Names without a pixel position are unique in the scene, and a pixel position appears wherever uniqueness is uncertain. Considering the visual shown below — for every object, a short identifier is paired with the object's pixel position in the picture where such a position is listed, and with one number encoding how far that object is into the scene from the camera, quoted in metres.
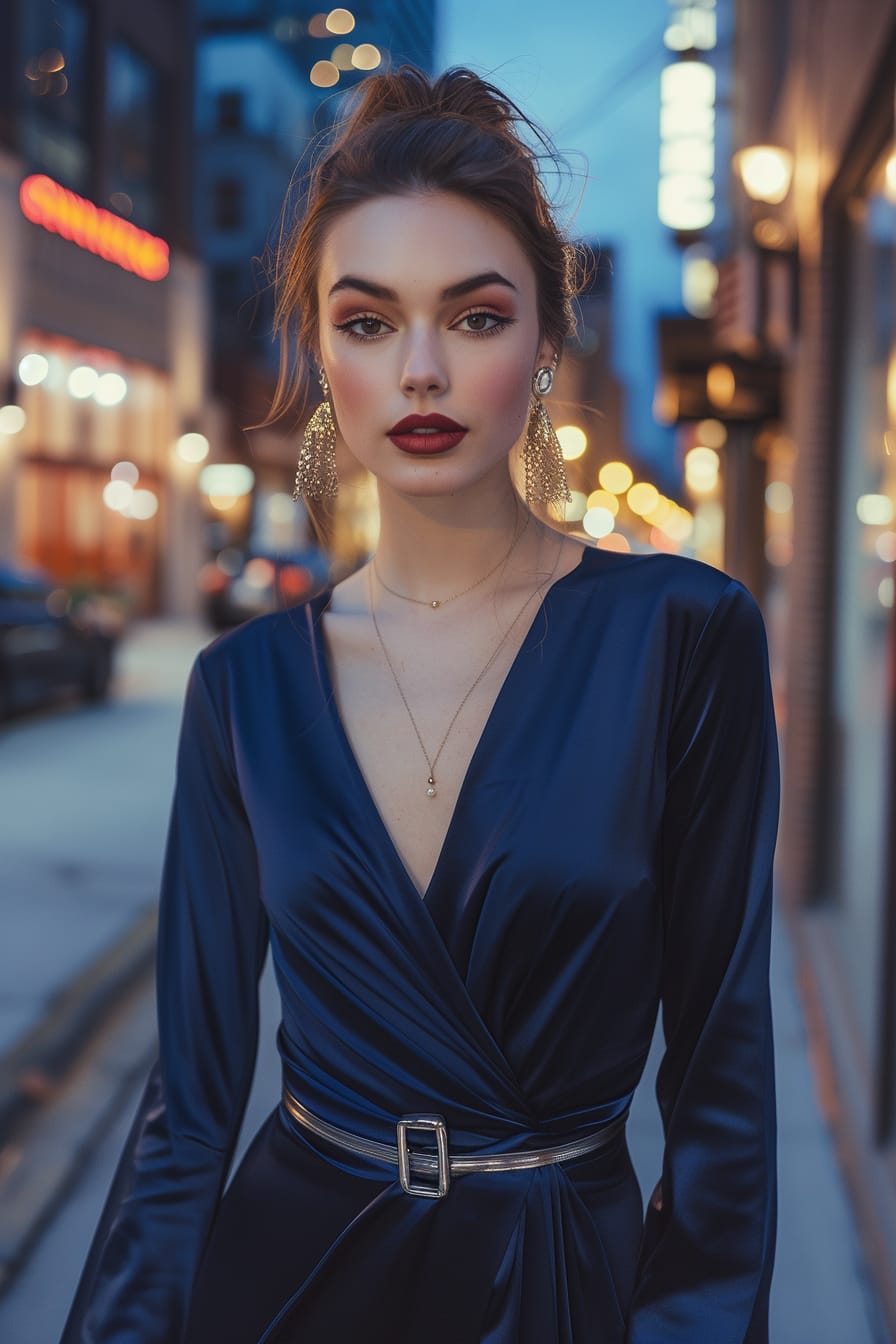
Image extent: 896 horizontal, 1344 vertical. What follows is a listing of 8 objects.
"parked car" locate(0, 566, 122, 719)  12.79
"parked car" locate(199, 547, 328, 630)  21.41
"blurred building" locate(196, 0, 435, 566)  37.06
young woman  1.46
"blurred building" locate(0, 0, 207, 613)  23.72
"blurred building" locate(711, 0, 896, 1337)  4.22
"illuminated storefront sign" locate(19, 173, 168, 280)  24.53
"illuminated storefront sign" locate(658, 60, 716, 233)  13.94
